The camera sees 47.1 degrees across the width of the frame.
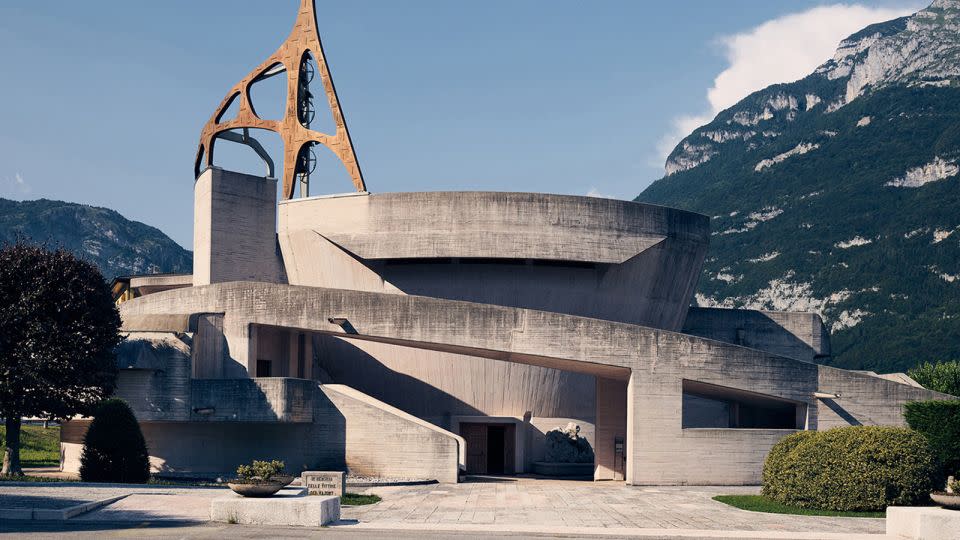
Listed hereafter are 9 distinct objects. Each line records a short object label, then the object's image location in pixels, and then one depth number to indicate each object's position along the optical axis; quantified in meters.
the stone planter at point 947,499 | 21.25
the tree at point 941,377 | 58.41
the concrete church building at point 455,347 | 34.41
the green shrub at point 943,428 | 32.38
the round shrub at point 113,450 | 30.50
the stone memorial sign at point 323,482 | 27.05
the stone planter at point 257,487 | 22.20
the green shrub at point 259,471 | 22.37
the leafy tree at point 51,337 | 30.75
